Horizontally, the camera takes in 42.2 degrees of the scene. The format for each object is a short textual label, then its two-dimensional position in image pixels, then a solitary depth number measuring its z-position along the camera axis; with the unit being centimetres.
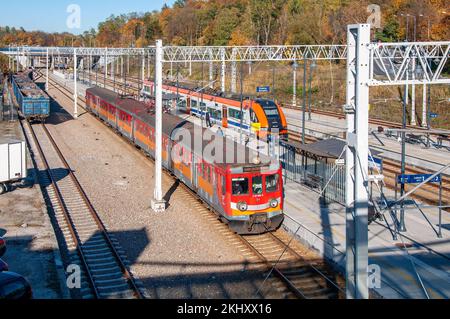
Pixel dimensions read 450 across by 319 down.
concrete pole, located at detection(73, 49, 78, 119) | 4694
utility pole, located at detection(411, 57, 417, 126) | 3681
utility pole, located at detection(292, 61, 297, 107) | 4947
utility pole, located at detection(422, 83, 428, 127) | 3612
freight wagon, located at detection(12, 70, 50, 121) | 4100
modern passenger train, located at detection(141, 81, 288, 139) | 3244
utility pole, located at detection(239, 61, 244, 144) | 3142
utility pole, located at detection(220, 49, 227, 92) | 4422
